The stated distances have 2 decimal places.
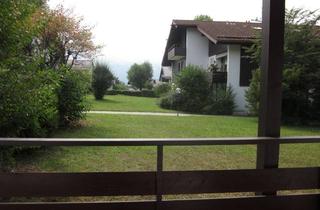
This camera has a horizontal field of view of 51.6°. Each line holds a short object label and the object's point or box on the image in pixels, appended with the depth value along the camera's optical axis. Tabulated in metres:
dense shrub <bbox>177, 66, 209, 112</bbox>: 18.31
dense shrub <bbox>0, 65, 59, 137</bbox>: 4.18
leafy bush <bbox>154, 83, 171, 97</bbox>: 23.87
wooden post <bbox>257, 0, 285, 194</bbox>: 3.04
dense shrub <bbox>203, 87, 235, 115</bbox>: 17.76
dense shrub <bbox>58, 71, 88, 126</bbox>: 9.63
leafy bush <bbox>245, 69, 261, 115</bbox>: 14.72
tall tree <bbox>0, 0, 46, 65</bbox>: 4.00
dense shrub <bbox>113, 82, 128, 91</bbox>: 36.34
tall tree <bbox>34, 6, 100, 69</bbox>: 16.85
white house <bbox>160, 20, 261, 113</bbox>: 18.95
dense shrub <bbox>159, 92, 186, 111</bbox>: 19.02
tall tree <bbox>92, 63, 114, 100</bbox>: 19.75
